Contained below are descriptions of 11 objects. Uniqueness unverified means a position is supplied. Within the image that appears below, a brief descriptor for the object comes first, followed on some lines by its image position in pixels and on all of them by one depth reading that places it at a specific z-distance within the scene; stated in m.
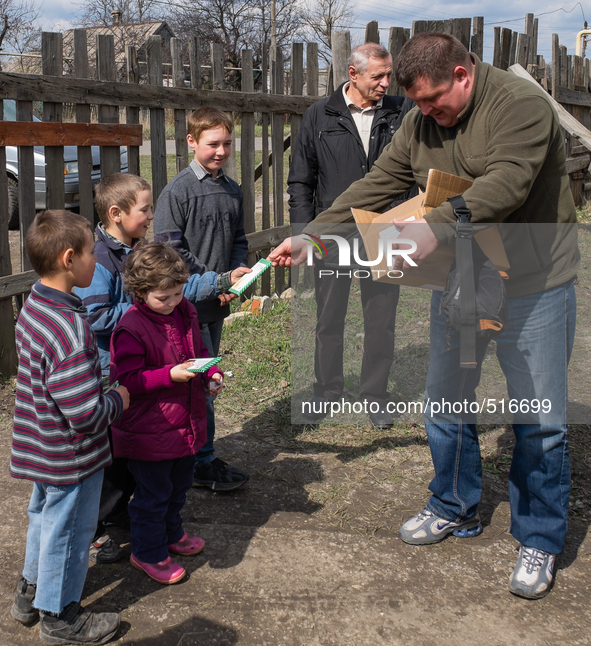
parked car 6.50
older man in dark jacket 4.02
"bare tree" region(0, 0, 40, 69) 28.73
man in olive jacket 2.29
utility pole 43.81
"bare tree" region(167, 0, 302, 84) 40.88
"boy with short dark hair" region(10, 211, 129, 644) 2.09
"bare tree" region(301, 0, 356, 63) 41.88
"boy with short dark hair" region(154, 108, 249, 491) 3.18
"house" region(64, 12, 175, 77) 33.37
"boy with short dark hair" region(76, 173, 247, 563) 2.68
